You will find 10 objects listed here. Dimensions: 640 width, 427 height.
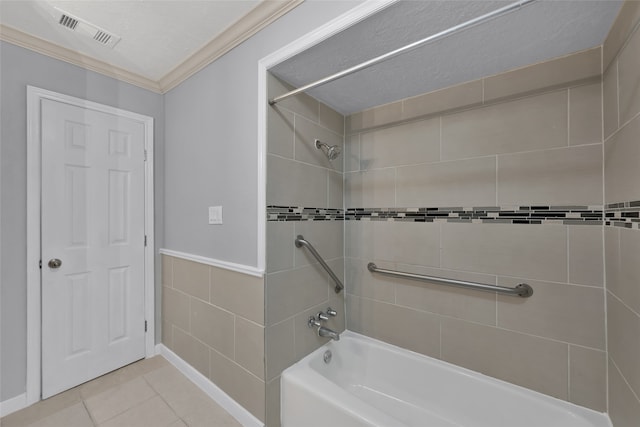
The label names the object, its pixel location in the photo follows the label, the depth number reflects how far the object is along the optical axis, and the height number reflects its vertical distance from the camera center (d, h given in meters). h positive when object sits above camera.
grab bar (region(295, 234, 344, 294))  1.60 -0.24
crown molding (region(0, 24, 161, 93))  1.58 +1.07
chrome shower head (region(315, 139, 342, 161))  1.72 +0.43
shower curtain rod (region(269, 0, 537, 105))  0.78 +0.60
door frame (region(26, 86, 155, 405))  1.65 -0.18
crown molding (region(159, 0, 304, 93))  1.36 +1.06
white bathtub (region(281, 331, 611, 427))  1.24 -0.99
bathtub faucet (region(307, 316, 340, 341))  1.68 -0.75
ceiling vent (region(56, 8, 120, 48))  1.46 +1.09
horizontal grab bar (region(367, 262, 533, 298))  1.35 -0.40
